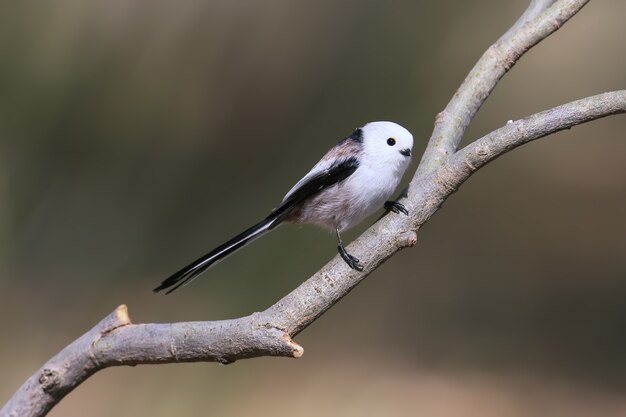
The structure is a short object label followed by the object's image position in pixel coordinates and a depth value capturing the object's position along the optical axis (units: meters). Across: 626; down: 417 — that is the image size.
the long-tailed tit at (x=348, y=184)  4.54
